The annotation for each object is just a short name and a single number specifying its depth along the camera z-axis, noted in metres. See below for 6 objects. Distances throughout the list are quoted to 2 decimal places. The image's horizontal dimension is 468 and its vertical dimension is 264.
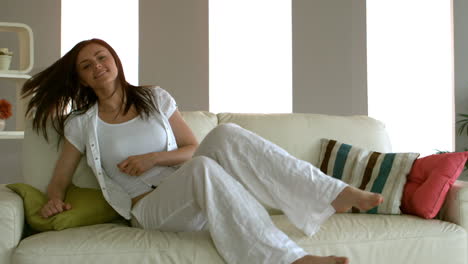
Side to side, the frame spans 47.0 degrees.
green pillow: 1.85
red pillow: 2.07
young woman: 1.64
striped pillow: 2.18
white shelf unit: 3.55
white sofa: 1.69
